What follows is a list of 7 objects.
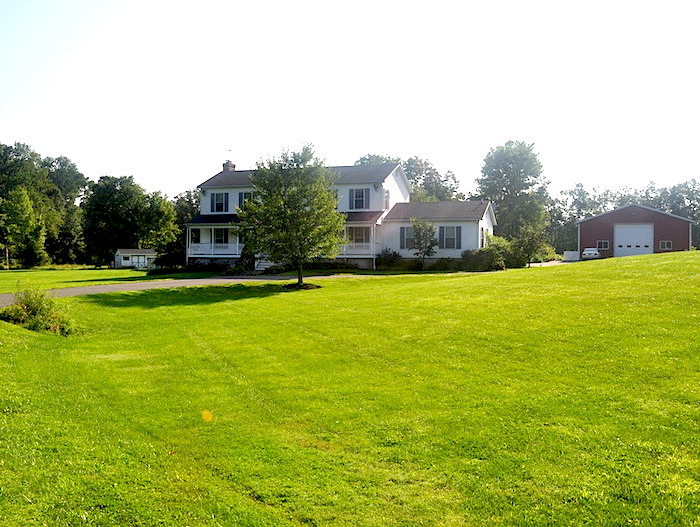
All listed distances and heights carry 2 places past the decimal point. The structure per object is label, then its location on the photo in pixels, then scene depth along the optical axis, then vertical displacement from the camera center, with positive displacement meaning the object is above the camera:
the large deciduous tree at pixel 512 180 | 71.44 +10.57
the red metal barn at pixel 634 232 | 49.97 +2.46
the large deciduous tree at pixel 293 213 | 27.50 +2.36
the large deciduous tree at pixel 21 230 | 65.25 +3.57
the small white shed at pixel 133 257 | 75.44 +0.31
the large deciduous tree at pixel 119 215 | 74.50 +6.12
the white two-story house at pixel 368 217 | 40.84 +3.24
